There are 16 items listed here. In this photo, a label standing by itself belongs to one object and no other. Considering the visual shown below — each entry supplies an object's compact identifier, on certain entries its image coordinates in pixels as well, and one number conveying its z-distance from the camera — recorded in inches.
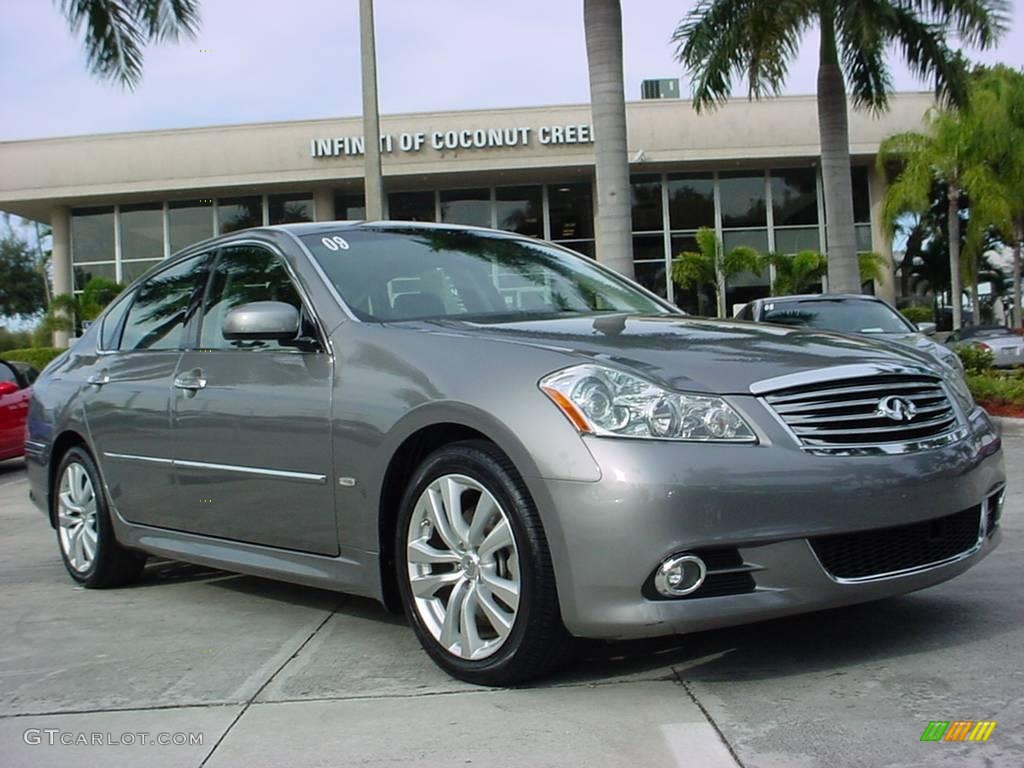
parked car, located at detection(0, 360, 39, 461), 516.9
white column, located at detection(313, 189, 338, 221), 1307.8
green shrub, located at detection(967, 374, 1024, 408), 502.0
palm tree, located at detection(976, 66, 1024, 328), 1200.8
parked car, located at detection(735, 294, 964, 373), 477.7
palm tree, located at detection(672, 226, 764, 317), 1132.5
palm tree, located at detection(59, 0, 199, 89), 705.6
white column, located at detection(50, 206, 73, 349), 1349.7
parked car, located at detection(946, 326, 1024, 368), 965.2
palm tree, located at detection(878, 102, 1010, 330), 1184.2
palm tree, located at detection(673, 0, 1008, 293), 649.6
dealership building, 1221.1
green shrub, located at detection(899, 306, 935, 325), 1212.5
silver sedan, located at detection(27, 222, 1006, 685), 134.3
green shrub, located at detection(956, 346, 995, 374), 641.6
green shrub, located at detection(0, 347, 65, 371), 1165.7
